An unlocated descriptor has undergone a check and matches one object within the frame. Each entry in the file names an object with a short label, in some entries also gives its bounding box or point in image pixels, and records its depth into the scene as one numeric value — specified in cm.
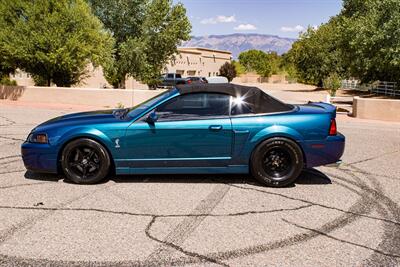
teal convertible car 550
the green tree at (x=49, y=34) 1844
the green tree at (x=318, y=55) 4309
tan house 7662
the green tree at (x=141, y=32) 2569
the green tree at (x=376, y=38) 2016
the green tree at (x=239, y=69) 10316
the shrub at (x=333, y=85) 3099
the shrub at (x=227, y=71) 8288
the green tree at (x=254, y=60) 11099
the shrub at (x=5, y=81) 2347
